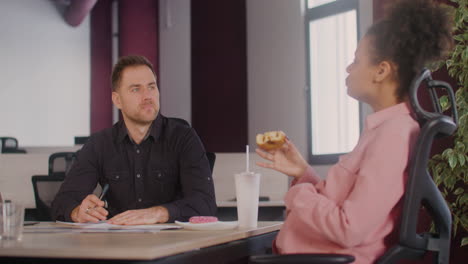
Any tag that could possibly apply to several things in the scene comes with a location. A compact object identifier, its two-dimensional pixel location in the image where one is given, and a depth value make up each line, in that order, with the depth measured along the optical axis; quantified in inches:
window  207.6
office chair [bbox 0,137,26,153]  239.1
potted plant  110.4
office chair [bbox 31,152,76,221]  141.1
